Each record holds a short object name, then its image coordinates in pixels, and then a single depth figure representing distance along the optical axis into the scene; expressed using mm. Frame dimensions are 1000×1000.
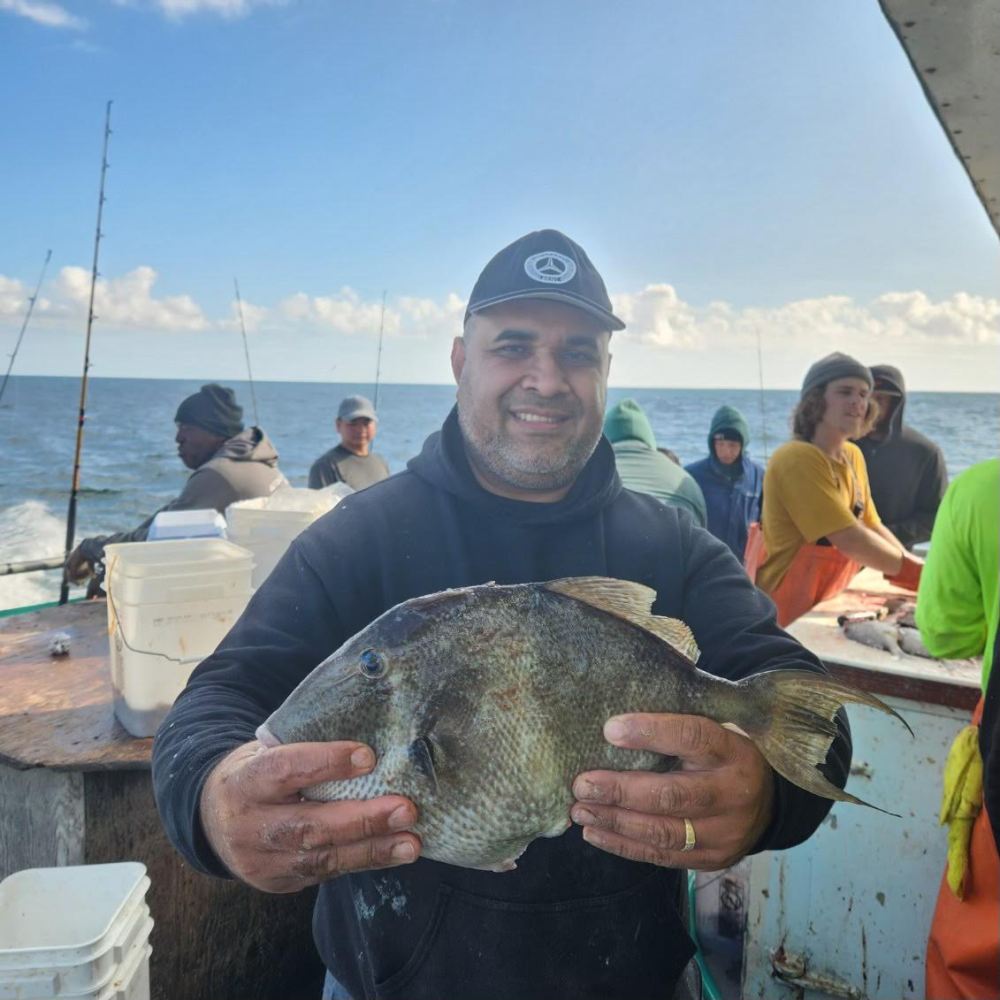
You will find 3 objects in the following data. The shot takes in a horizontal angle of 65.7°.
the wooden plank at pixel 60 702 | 2498
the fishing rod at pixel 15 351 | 7761
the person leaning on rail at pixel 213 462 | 5195
